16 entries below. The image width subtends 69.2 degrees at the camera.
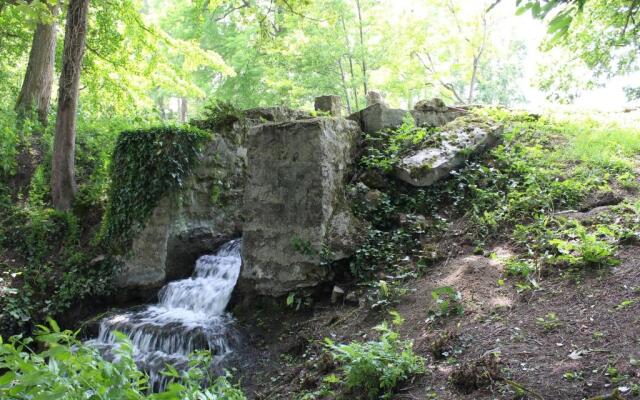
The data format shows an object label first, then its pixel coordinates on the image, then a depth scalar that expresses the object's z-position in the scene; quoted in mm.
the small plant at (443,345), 4105
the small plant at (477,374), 3496
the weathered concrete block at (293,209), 6430
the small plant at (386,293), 5555
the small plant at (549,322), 3994
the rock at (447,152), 7441
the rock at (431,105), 9172
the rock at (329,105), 9352
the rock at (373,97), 10289
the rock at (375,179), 7609
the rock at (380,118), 8578
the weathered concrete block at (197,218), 7645
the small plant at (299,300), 6289
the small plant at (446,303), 4781
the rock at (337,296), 6184
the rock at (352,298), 5993
